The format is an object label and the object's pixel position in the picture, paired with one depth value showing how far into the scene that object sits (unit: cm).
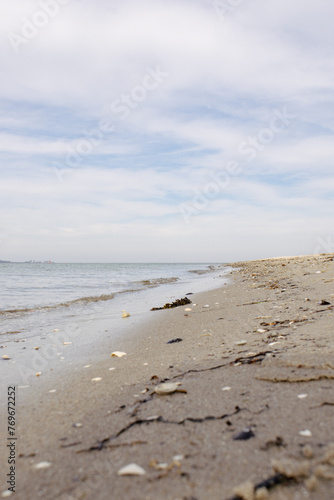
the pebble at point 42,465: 58
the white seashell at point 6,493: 53
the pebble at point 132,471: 53
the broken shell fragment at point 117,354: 114
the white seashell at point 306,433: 57
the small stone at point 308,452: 51
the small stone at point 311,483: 44
